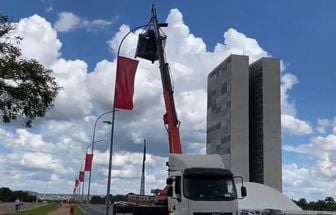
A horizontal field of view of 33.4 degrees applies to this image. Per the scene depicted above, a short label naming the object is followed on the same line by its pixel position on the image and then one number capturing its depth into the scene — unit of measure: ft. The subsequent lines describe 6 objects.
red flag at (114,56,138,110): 89.25
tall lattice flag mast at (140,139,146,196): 173.99
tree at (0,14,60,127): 45.27
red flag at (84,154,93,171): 196.83
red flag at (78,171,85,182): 275.30
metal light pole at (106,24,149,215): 98.14
